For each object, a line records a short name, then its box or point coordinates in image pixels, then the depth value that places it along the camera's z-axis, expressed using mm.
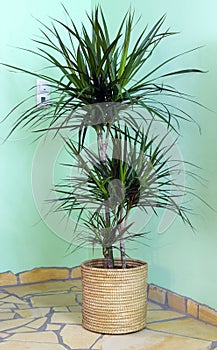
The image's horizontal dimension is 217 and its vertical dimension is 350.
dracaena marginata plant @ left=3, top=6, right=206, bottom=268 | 1999
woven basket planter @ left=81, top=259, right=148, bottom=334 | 2033
